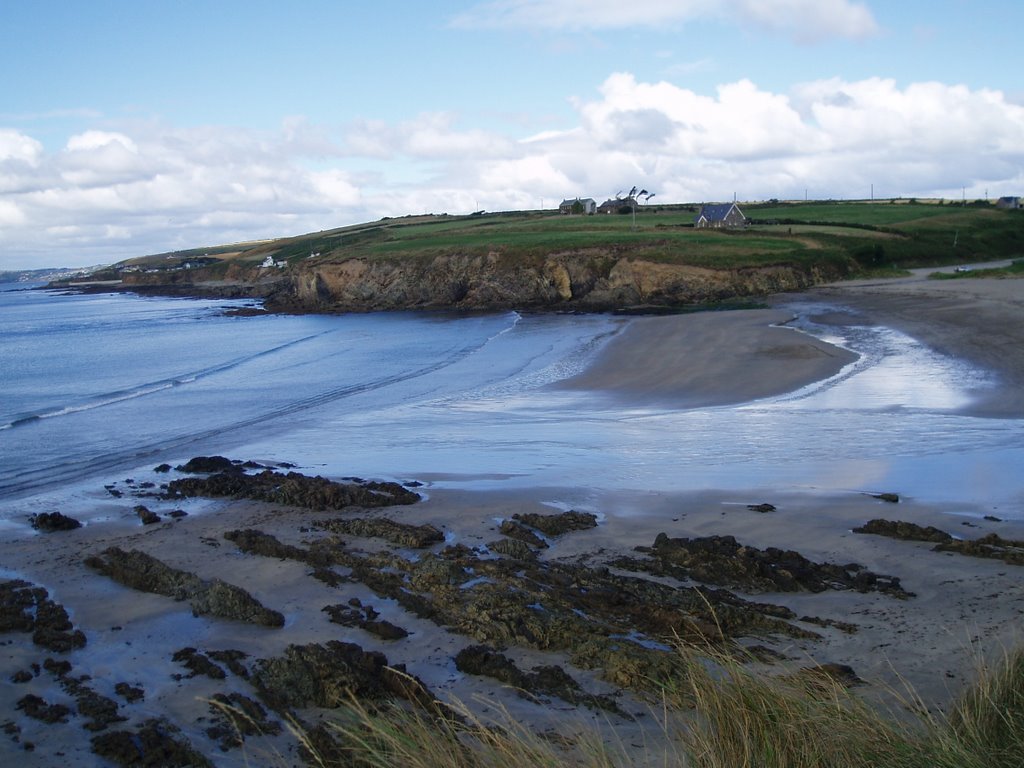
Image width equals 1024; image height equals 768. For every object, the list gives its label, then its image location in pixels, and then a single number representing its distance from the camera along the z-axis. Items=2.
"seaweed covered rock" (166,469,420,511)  13.84
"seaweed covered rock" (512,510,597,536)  11.96
